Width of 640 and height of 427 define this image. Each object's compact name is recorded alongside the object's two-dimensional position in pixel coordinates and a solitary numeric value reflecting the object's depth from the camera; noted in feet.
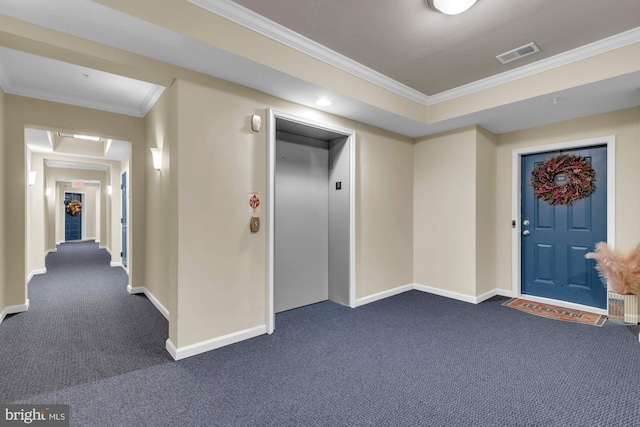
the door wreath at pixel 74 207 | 41.06
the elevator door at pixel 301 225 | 12.03
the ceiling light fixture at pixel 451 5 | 6.82
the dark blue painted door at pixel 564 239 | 11.82
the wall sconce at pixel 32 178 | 17.26
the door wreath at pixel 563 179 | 12.05
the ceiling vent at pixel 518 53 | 8.84
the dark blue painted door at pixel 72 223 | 40.29
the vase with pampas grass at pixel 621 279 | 10.50
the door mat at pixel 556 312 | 10.90
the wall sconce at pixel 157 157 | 11.25
